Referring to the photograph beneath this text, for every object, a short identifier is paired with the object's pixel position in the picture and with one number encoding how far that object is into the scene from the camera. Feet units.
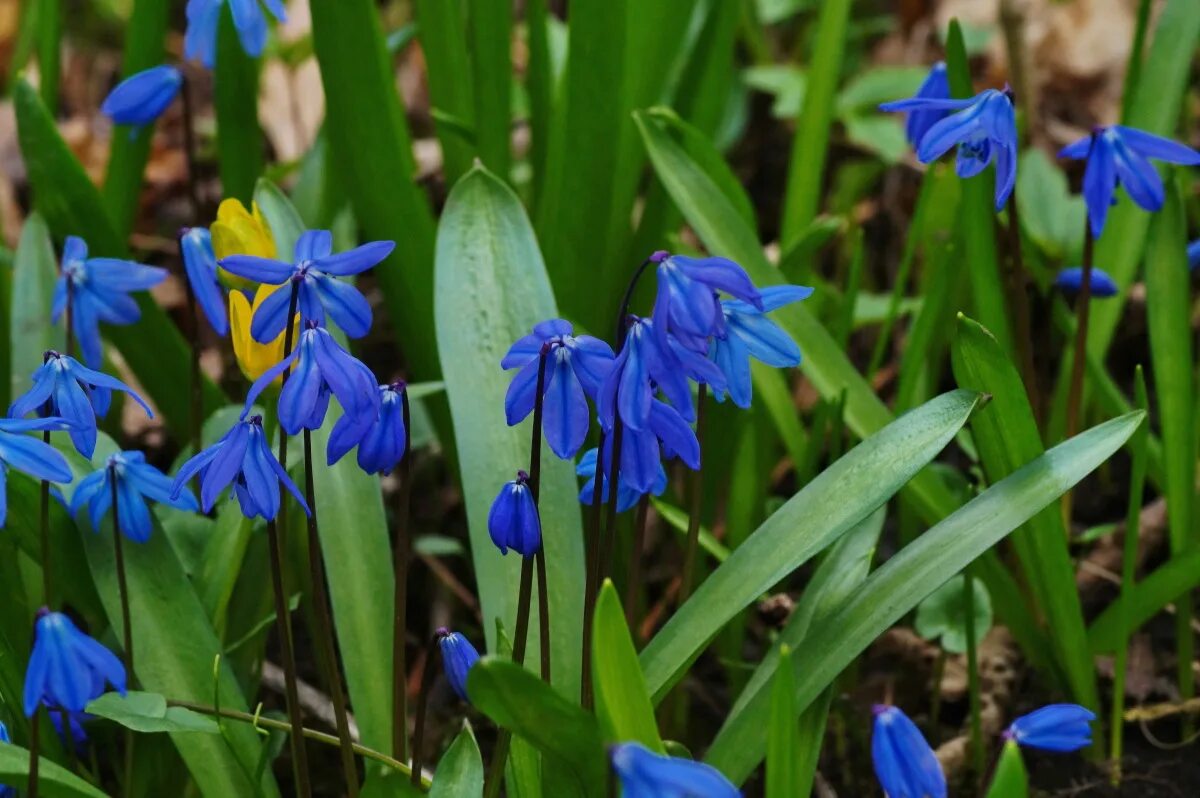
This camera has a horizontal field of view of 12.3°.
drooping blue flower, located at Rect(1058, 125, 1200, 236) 2.74
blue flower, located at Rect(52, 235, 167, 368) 2.81
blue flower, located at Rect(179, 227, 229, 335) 2.80
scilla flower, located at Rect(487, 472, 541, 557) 2.60
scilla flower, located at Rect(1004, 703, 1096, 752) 2.56
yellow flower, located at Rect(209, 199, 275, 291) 2.75
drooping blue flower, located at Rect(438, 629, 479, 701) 2.64
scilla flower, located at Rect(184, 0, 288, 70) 2.84
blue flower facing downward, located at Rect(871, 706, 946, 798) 2.54
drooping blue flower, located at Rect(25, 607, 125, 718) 2.55
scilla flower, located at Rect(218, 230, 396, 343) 2.62
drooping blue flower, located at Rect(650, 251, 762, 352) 2.54
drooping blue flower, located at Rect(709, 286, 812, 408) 2.63
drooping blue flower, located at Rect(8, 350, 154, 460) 2.66
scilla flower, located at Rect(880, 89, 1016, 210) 2.69
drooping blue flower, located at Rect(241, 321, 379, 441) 2.57
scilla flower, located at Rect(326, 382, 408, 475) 2.60
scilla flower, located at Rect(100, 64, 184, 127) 2.91
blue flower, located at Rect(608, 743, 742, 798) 2.45
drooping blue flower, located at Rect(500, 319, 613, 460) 2.59
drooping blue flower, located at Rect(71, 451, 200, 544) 2.71
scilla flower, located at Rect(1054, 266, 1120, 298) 2.91
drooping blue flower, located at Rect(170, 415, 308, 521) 2.60
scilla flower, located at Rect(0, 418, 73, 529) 2.61
